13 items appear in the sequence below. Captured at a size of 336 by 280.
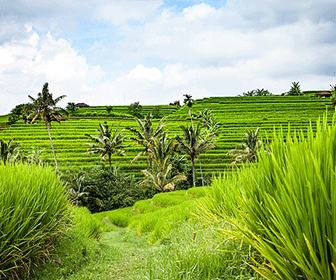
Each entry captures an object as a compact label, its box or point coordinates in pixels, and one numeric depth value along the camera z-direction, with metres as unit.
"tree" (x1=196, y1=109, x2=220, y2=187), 46.19
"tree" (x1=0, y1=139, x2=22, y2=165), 23.75
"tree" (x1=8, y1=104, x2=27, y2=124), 56.88
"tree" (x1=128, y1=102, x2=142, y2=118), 70.21
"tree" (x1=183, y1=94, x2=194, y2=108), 41.94
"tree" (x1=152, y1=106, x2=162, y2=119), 67.07
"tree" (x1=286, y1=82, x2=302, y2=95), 88.00
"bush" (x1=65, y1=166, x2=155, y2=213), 26.86
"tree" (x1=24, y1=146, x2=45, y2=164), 33.44
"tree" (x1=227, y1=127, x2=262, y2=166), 27.67
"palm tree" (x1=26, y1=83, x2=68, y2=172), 28.02
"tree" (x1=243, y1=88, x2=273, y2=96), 95.38
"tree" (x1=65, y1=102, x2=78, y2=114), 72.88
